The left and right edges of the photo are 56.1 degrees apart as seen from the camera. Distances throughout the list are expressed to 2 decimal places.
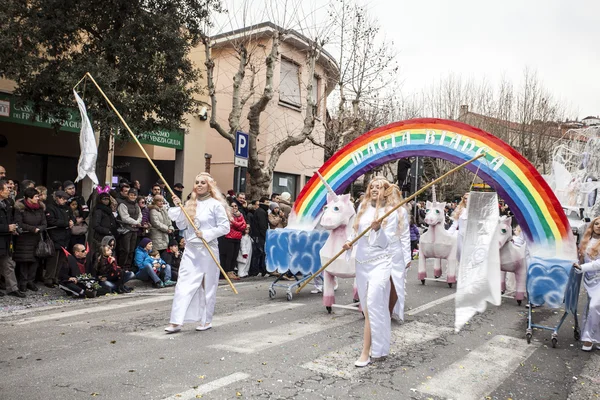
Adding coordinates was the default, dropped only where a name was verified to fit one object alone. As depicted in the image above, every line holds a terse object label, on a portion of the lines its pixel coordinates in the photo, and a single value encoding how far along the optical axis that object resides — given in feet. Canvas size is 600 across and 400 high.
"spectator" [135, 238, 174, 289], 35.09
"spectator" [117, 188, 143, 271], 35.24
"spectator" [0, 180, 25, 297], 28.66
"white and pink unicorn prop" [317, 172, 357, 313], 28.32
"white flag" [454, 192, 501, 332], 17.42
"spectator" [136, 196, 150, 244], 36.55
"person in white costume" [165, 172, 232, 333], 22.93
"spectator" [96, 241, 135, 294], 31.63
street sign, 41.52
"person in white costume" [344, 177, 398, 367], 19.49
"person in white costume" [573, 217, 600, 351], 23.04
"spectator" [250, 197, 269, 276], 42.52
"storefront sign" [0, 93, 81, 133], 44.16
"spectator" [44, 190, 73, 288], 31.48
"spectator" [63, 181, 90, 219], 34.32
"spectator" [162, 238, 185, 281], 37.42
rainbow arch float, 26.61
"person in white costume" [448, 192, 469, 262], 37.04
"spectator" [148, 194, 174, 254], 37.27
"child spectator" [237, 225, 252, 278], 41.16
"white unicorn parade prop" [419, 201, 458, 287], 40.34
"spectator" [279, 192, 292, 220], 46.25
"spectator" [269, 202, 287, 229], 42.04
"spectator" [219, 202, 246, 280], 40.01
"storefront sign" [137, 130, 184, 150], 56.03
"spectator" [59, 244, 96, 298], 30.45
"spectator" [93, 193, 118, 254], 33.88
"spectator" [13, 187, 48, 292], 29.81
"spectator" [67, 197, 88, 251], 33.04
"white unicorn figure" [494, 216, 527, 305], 33.99
